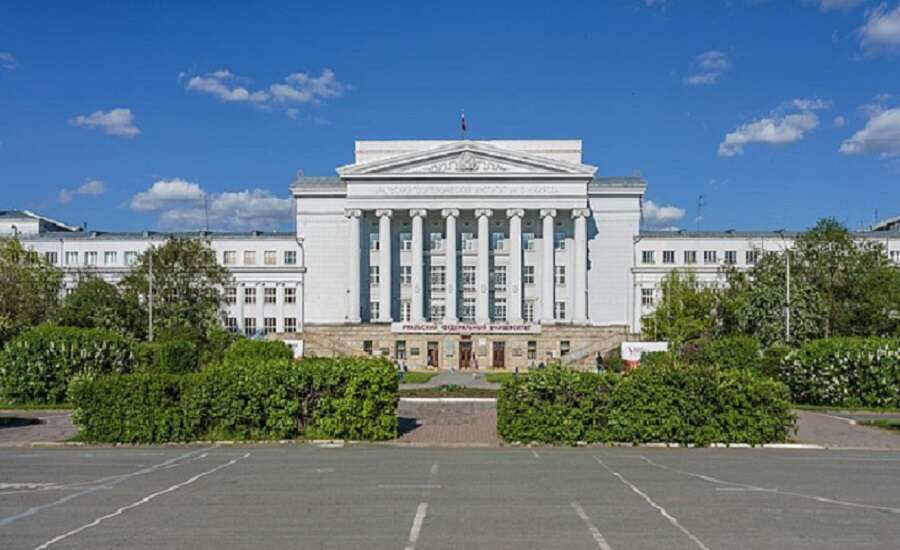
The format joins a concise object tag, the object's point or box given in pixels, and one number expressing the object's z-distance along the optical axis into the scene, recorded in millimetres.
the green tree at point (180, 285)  63938
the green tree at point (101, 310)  62312
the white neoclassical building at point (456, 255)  83500
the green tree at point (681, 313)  74250
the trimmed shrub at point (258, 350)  40438
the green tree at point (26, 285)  63031
